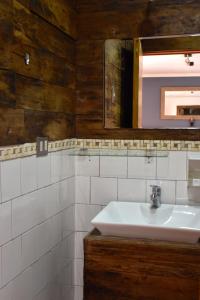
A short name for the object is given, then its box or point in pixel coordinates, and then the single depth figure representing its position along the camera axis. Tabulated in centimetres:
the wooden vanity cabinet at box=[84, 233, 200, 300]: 174
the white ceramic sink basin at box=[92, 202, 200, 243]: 176
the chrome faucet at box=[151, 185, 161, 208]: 224
